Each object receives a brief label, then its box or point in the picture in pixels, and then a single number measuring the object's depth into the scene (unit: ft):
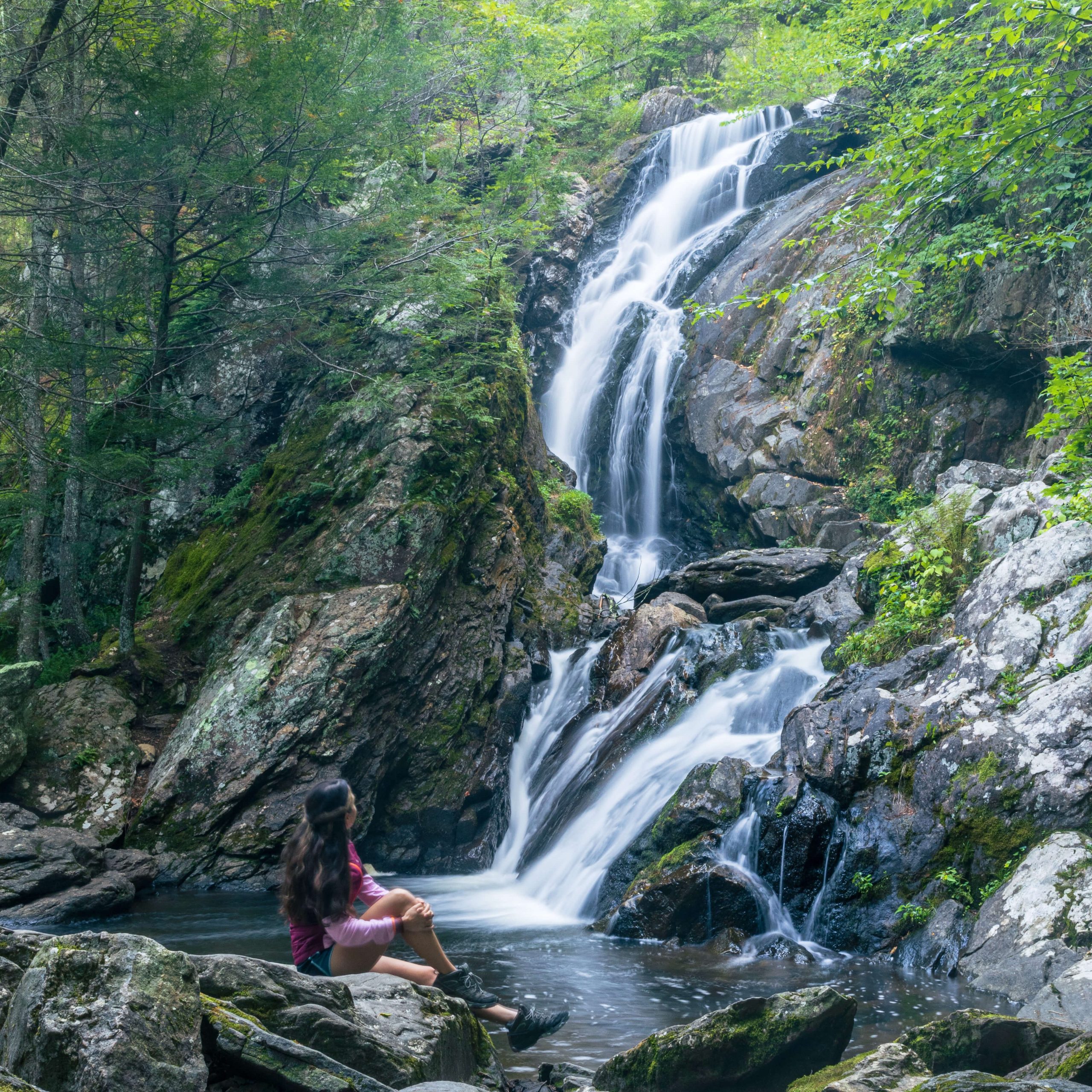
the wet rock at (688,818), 27.22
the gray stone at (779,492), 48.34
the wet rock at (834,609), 35.06
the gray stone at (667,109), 78.02
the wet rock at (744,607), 40.11
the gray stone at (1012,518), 28.68
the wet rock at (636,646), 37.76
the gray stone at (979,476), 36.06
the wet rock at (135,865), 29.81
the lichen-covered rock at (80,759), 32.24
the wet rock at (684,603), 41.11
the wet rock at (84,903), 25.08
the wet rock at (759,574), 41.73
